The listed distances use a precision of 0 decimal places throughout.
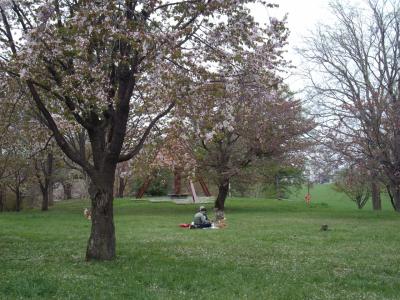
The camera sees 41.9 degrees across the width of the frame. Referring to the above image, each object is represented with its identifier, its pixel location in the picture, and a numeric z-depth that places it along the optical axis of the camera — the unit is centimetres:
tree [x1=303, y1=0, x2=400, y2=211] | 2848
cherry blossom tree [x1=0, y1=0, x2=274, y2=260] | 1009
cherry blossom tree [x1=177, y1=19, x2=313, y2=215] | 1167
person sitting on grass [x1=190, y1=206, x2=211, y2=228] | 2136
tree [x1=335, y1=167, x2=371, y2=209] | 2956
